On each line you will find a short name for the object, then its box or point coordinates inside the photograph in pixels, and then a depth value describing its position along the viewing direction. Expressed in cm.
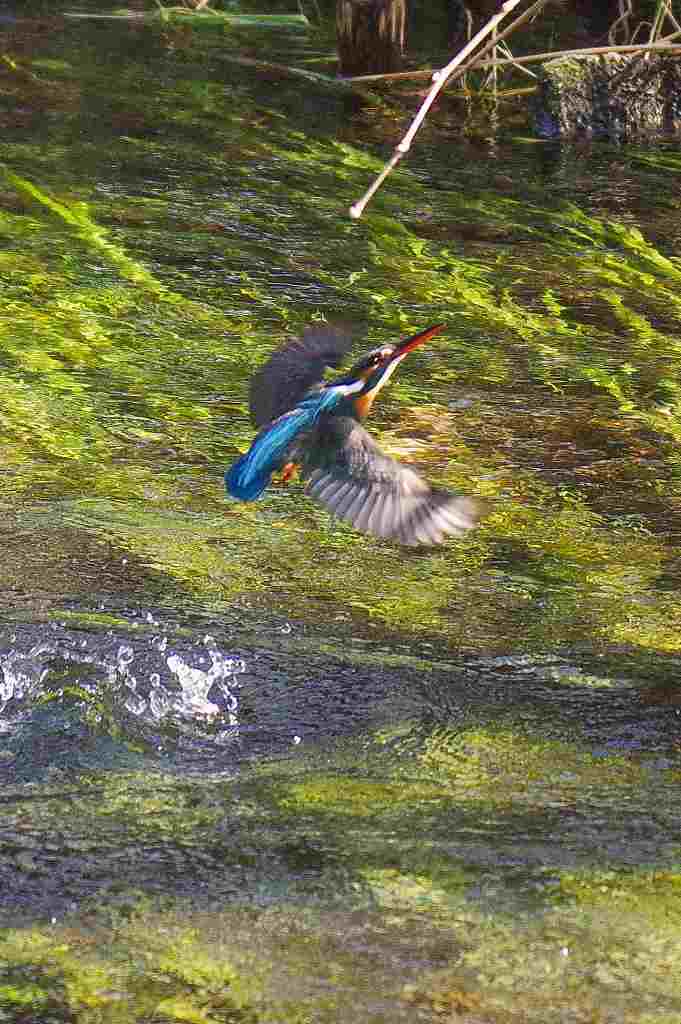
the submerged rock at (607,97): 1748
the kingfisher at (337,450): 693
